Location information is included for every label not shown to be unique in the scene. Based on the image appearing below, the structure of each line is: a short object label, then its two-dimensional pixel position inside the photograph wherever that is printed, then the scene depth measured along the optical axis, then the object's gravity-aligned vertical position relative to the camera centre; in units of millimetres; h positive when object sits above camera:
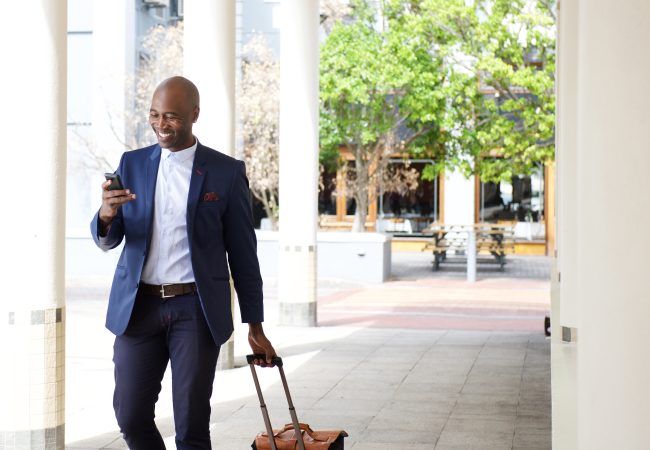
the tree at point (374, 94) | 26156 +2713
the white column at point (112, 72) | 28438 +3428
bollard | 23578 -1060
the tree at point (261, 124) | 27078 +2037
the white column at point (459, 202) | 34719 +271
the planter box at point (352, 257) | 23344 -942
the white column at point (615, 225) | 3828 -45
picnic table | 26594 -771
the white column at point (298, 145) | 14242 +808
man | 4629 -297
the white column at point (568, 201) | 10188 +101
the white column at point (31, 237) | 6367 -159
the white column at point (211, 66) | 10594 +1318
